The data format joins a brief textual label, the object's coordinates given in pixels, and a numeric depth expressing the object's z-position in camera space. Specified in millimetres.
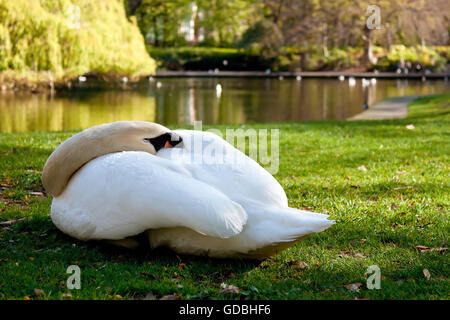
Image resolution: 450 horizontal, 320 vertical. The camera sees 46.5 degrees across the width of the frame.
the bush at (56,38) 20078
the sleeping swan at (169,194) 3639
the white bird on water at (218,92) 32734
